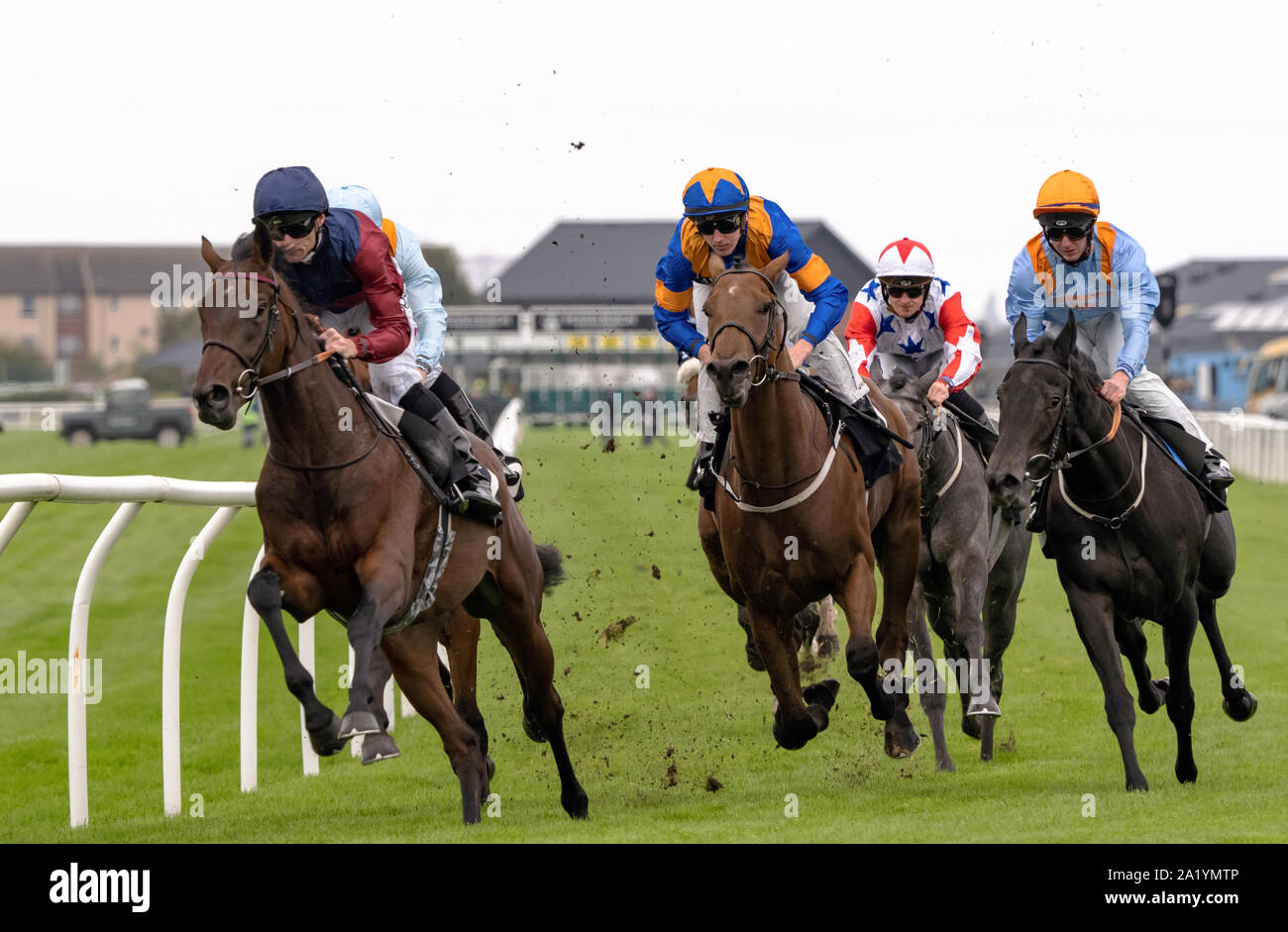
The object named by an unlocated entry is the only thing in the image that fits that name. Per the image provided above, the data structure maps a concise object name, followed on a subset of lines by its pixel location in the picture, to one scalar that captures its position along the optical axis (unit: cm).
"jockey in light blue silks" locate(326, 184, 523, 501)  1273
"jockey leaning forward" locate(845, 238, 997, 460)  1472
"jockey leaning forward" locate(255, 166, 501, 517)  1058
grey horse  1411
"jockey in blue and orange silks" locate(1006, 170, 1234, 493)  1302
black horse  1226
